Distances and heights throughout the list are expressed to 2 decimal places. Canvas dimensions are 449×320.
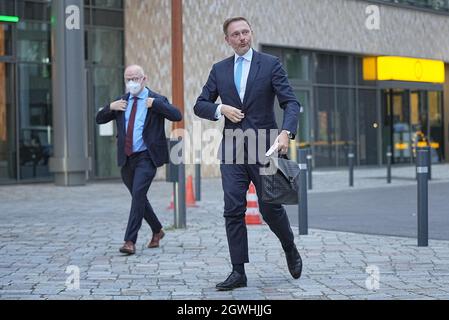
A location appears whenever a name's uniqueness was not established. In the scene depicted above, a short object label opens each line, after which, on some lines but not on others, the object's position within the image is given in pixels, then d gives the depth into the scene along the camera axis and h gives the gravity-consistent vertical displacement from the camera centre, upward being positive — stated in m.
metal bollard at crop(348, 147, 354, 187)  19.84 -0.92
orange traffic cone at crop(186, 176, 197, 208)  14.15 -1.03
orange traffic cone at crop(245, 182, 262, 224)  11.27 -1.08
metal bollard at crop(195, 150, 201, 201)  15.39 -0.88
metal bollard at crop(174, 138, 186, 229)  10.22 -0.79
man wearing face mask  8.27 +0.00
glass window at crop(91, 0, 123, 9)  22.67 +3.70
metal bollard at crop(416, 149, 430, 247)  8.55 -0.69
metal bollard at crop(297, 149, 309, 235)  9.80 -0.85
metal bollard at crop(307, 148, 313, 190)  18.34 -0.88
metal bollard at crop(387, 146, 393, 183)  20.69 -0.97
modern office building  21.47 +2.20
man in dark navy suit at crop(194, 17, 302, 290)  6.20 +0.16
